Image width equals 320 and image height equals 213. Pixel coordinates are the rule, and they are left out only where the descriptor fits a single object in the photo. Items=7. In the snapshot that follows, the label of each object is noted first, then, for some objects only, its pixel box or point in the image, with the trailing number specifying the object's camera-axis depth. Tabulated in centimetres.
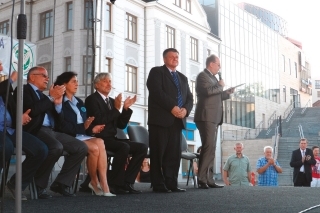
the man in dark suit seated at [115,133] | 593
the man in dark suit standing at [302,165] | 999
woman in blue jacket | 556
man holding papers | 652
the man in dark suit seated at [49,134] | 492
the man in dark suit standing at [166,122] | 589
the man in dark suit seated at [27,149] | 478
